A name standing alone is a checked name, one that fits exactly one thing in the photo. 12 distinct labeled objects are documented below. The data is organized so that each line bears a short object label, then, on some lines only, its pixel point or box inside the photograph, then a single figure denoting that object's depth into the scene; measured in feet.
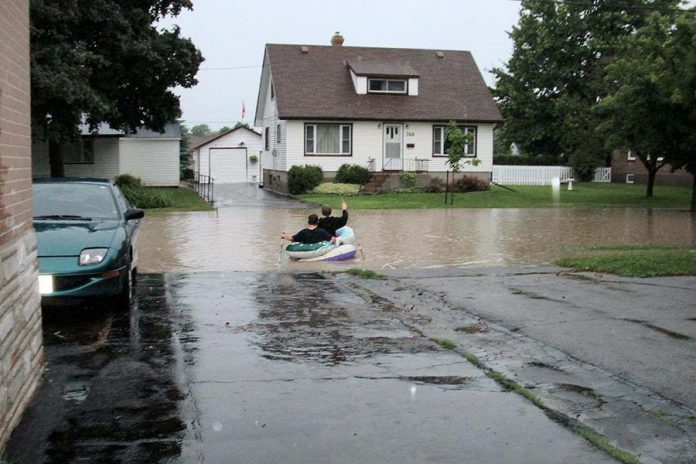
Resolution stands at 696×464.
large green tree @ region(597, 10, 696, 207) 82.74
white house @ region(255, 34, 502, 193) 129.70
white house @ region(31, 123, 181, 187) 125.80
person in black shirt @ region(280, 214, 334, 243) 48.73
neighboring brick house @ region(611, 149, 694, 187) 149.28
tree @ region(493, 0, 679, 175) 150.20
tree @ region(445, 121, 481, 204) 108.17
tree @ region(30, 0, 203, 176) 79.82
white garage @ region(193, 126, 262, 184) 189.98
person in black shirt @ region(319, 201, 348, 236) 50.21
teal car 28.48
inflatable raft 48.44
